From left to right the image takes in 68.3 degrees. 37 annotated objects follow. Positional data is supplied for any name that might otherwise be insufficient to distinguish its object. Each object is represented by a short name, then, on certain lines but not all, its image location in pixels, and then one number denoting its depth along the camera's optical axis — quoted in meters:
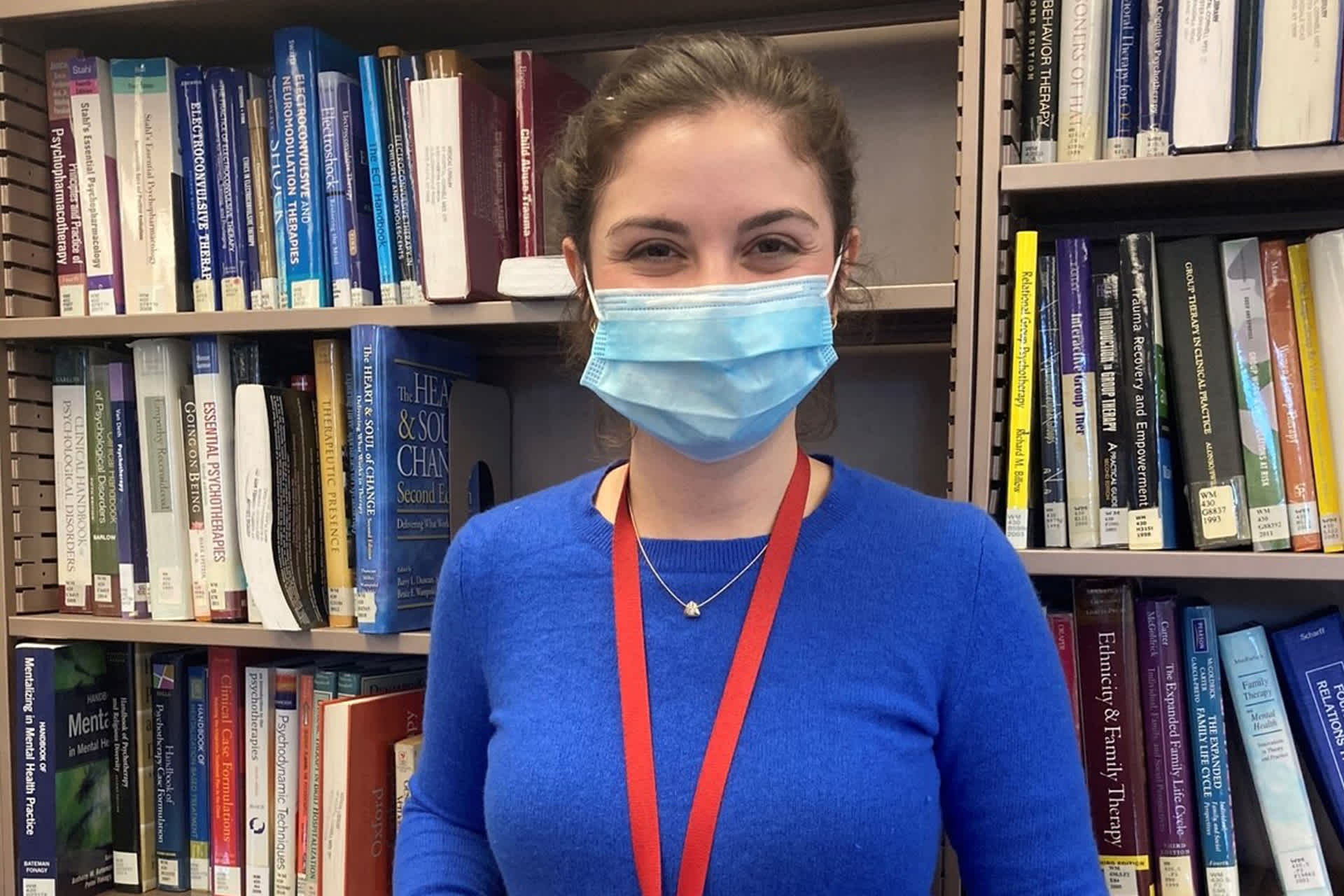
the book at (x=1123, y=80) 1.01
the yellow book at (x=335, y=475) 1.22
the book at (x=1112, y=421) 1.01
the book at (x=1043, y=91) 1.02
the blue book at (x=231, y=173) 1.25
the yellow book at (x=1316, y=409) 0.97
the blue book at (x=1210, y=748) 1.02
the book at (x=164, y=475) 1.27
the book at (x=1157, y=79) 0.98
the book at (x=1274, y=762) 1.02
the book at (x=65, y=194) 1.28
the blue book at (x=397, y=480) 1.15
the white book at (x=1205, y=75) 0.95
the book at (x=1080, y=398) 1.02
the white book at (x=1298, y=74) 0.91
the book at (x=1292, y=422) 0.98
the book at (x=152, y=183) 1.26
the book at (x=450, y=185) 1.13
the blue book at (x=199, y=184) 1.26
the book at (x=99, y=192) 1.27
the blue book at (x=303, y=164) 1.20
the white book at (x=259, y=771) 1.29
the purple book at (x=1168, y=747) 1.03
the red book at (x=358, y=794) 1.18
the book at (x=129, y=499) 1.29
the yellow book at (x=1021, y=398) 1.01
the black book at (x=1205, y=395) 0.99
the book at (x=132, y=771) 1.34
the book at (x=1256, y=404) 0.98
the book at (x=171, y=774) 1.33
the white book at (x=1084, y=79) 1.01
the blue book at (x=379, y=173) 1.19
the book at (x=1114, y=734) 1.03
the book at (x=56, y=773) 1.28
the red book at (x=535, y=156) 1.16
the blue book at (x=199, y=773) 1.32
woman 0.77
